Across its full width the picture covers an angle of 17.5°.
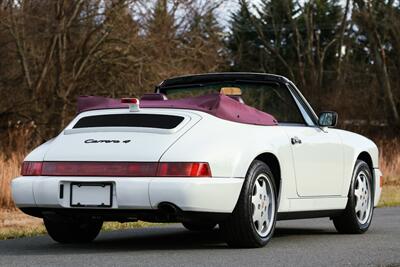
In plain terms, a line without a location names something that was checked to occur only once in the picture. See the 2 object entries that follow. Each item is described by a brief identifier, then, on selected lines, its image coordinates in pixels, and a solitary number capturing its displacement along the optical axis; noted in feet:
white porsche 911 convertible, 30.65
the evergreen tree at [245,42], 175.86
